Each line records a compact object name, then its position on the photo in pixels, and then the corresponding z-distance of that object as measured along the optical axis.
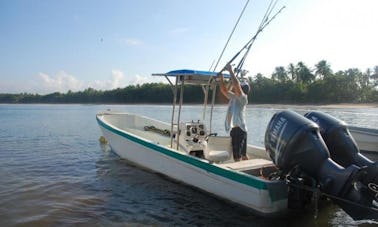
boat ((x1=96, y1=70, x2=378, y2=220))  4.59
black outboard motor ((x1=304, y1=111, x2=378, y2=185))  5.30
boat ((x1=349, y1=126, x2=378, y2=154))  12.20
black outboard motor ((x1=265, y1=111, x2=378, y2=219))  4.48
